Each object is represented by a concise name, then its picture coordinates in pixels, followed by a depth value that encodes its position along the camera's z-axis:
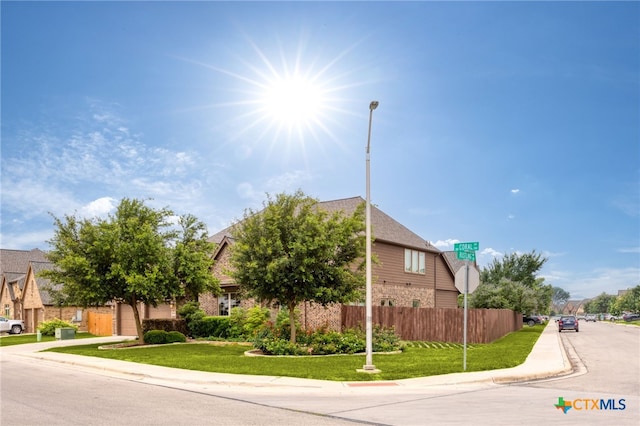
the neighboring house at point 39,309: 41.81
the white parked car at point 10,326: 51.72
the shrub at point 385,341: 23.88
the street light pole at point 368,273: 17.45
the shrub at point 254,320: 31.28
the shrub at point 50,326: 45.38
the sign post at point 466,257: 17.38
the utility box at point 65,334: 39.22
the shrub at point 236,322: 32.16
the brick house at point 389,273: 34.66
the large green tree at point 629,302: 126.47
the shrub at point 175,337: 31.62
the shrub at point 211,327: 33.06
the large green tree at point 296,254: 23.56
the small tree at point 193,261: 30.48
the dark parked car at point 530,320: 69.94
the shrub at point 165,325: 35.00
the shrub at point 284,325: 25.77
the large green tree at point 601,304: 188.62
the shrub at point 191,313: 34.91
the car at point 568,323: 51.22
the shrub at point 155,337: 31.00
